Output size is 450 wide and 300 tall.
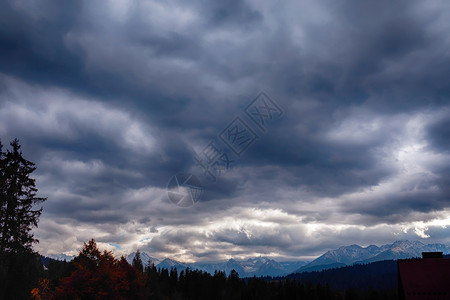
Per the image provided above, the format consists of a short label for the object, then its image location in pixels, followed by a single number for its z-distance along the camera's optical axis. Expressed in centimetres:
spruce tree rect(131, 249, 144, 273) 12238
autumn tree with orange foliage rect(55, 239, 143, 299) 5725
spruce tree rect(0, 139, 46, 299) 5762
